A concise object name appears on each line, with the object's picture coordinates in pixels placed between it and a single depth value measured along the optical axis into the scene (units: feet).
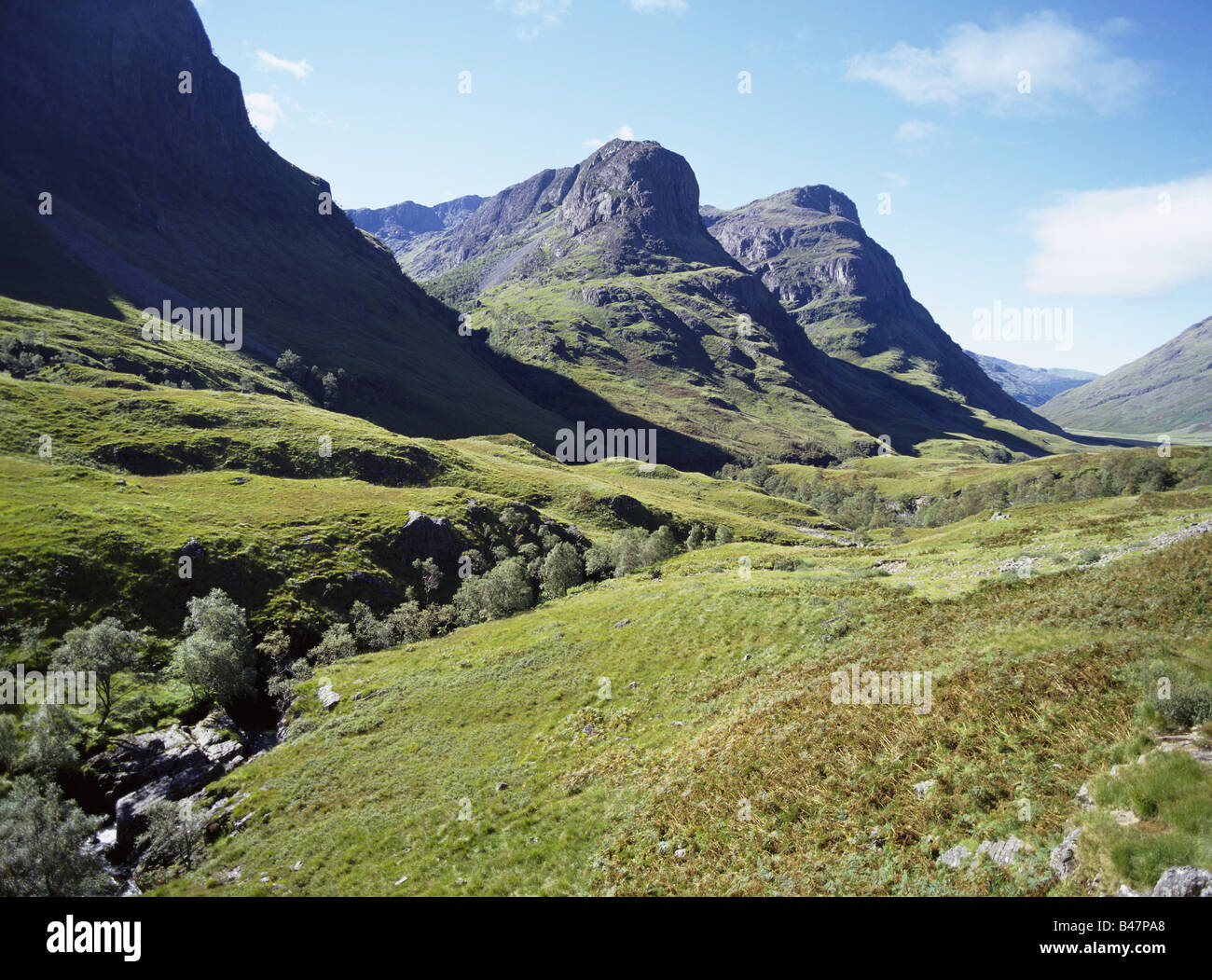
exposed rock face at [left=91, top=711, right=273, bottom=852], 129.08
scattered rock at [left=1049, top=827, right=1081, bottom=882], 37.49
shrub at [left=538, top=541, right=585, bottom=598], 280.51
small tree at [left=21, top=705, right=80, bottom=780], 134.10
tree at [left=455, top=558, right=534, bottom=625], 242.58
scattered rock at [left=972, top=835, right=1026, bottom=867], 41.01
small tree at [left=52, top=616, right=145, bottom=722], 162.30
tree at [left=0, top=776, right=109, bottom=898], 95.20
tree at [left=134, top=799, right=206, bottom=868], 105.40
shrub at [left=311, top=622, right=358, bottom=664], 214.07
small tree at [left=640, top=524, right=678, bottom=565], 311.97
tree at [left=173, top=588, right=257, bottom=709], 175.73
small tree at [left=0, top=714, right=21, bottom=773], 133.49
